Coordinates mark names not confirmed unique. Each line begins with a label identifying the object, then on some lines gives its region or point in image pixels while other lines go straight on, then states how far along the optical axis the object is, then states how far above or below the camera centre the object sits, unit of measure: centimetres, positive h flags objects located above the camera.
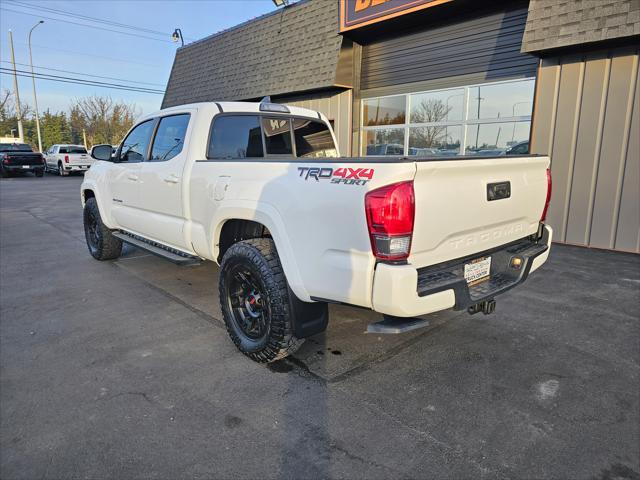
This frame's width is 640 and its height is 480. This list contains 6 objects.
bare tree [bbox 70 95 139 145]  4506 +330
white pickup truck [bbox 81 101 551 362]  245 -45
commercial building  666 +155
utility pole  3312 +599
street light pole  3446 +562
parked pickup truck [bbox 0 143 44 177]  2358 -40
